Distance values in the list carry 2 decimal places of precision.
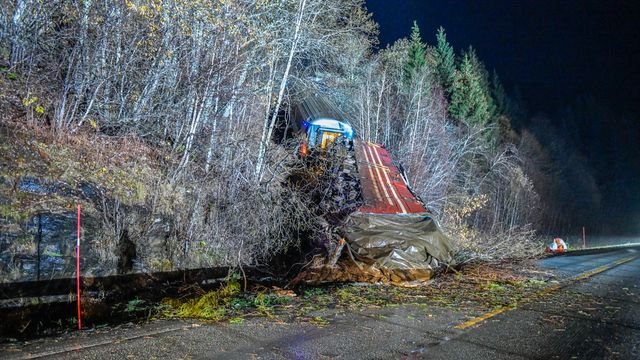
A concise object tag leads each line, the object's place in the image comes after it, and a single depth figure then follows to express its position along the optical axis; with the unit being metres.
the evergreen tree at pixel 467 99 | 29.48
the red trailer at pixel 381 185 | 10.17
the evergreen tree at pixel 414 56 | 26.01
